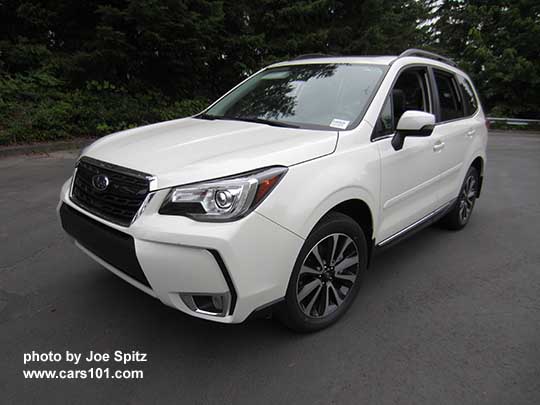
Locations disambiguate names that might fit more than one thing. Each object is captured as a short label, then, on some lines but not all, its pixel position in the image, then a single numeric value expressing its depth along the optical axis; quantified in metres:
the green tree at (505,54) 15.07
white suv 1.90
